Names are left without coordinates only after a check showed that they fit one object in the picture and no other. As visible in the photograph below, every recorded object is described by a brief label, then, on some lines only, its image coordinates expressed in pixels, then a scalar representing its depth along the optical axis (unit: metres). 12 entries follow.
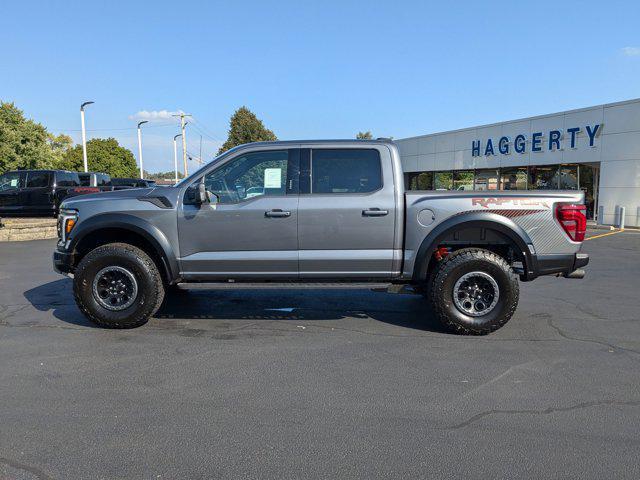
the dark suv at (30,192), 17.58
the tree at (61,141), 80.54
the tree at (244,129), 55.49
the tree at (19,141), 35.50
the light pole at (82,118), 30.00
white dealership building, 18.92
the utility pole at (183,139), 52.41
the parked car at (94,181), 18.92
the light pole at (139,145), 42.66
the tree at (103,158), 58.91
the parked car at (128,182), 21.79
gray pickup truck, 5.29
